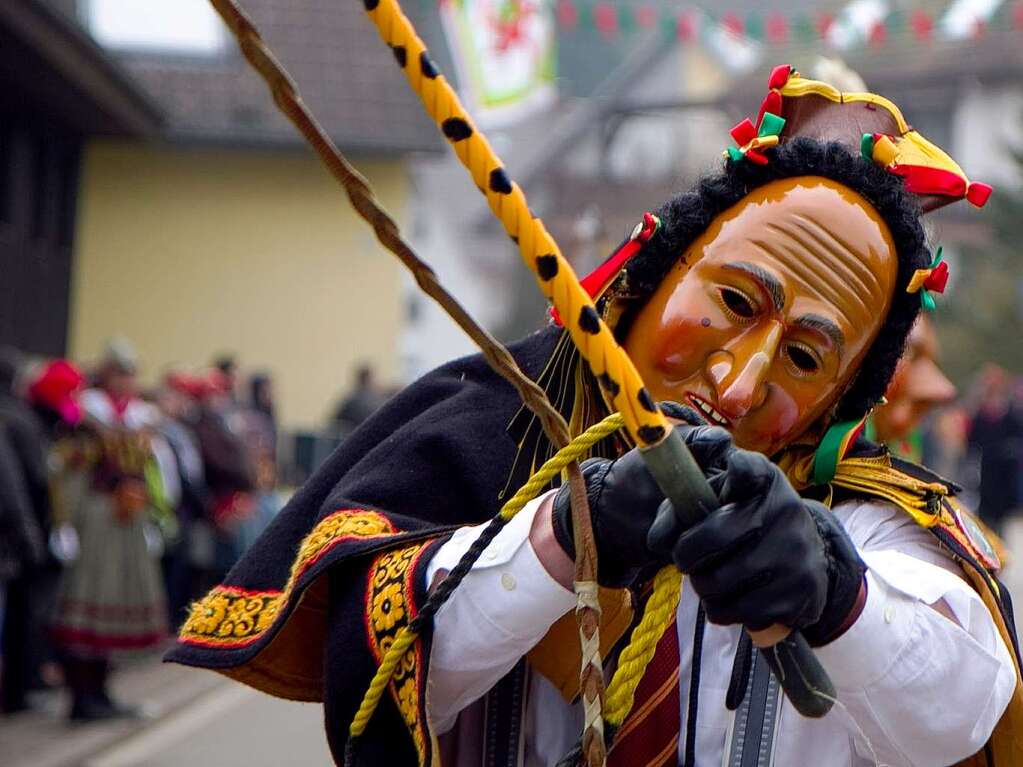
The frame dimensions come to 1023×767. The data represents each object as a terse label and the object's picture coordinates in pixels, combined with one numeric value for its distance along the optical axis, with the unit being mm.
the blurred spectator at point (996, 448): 14812
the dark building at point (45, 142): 11477
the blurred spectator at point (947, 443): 21625
